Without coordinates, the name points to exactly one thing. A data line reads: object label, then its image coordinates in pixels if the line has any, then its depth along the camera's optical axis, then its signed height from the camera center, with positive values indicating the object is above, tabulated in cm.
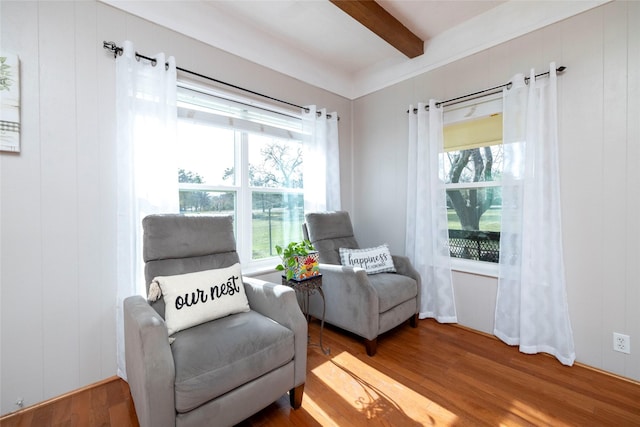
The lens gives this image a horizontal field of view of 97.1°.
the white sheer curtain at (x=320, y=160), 287 +53
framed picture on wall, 148 +60
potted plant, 204 -37
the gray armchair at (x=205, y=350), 115 -63
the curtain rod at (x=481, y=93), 202 +98
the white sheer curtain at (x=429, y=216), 261 -6
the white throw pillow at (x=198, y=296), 146 -46
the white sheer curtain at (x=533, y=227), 202 -14
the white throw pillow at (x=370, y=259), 252 -44
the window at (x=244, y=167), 224 +41
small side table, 201 -53
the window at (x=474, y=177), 242 +29
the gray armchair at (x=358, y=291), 211 -64
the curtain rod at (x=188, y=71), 178 +106
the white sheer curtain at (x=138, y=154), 180 +39
